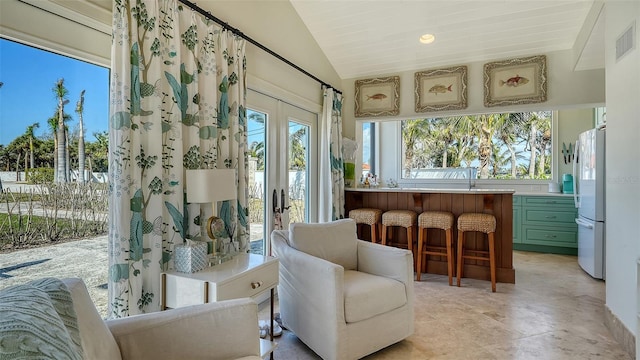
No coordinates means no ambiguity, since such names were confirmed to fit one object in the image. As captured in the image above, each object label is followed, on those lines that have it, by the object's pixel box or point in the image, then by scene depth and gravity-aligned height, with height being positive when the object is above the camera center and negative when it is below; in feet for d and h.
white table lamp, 6.06 -0.18
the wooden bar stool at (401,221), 12.67 -1.75
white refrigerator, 12.08 -1.02
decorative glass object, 5.90 -1.46
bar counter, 12.23 -1.32
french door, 9.98 +0.37
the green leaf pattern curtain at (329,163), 13.21 +0.53
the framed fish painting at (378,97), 14.67 +3.59
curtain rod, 7.08 +3.69
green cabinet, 16.10 -2.49
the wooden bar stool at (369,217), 13.47 -1.70
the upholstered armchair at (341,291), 6.52 -2.45
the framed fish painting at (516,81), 12.40 +3.63
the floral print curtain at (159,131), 5.50 +0.91
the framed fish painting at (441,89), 13.56 +3.64
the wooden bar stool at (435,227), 11.97 -2.15
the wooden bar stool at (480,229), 11.35 -1.86
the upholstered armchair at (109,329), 2.27 -1.71
